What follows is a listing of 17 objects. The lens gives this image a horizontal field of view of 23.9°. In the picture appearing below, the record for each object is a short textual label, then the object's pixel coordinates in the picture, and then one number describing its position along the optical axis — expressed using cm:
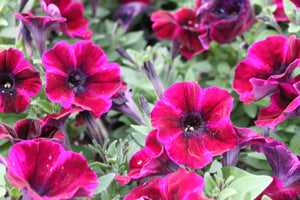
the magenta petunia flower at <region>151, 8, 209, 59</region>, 66
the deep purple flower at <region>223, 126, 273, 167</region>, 51
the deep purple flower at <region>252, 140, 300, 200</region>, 52
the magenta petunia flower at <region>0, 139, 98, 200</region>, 49
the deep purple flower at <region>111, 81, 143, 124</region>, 58
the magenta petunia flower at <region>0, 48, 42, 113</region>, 56
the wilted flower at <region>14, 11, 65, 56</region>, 59
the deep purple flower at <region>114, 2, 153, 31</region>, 78
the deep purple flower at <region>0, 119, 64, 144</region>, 53
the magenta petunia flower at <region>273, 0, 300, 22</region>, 65
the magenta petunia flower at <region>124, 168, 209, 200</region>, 49
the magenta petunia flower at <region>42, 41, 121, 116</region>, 54
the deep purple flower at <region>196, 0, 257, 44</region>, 64
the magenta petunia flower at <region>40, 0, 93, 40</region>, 61
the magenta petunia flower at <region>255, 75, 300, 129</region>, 53
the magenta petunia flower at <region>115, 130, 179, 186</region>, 52
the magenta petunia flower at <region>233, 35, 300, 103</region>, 55
